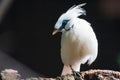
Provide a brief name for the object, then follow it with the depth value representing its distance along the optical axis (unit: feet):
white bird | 13.95
